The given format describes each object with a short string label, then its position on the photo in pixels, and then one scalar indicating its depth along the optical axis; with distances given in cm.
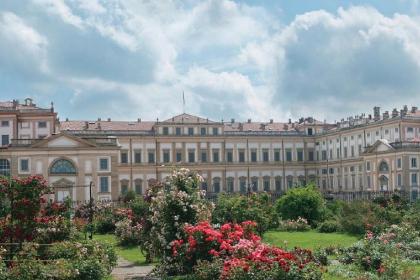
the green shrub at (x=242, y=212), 2766
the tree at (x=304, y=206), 3475
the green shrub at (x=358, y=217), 2701
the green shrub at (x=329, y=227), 3094
